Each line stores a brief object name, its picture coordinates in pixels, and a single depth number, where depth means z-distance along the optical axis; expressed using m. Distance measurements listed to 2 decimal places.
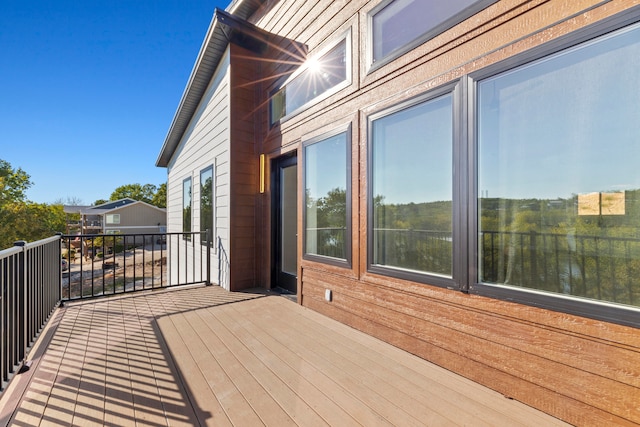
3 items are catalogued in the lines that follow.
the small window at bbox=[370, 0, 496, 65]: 2.00
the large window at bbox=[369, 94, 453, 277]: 2.04
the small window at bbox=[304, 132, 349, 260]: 2.94
